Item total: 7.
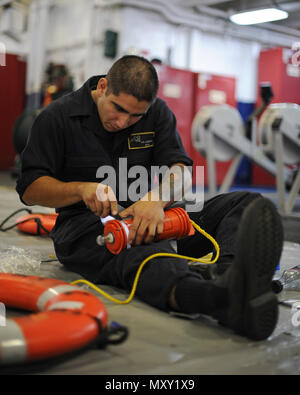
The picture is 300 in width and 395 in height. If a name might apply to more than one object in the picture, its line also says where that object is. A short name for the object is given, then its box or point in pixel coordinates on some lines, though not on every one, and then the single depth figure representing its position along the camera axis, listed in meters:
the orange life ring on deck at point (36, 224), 2.72
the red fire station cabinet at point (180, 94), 7.66
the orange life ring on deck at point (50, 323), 0.96
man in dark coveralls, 1.17
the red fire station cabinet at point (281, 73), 8.53
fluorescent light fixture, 6.73
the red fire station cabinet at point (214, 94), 8.16
